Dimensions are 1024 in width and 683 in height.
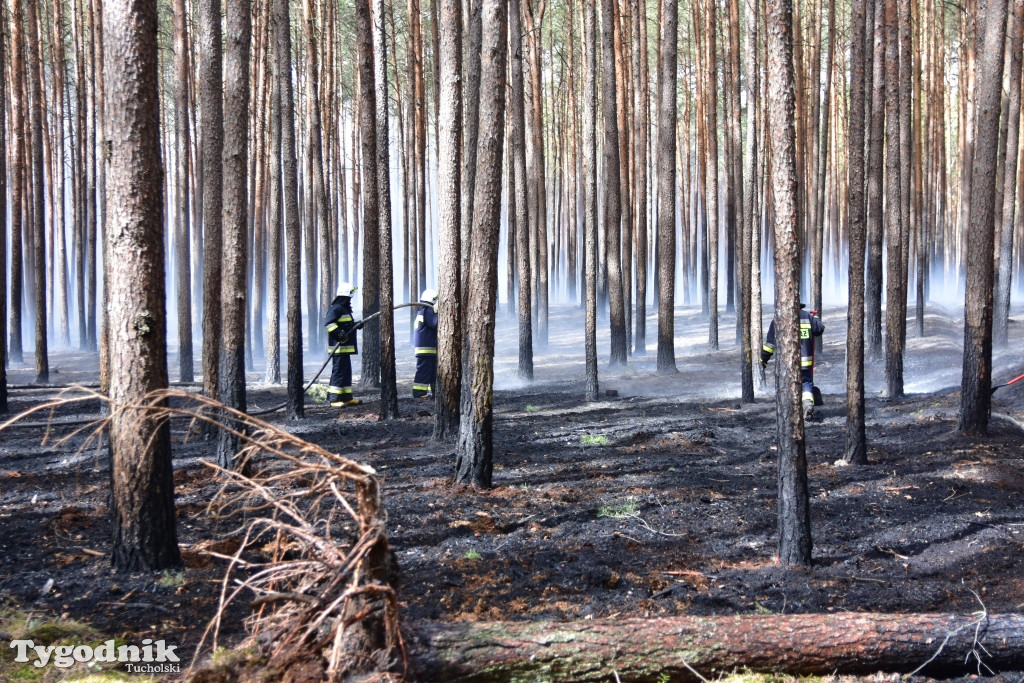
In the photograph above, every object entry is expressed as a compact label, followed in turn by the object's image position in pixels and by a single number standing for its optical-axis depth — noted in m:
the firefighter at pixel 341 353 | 13.34
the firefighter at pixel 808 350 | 11.80
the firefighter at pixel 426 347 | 13.91
